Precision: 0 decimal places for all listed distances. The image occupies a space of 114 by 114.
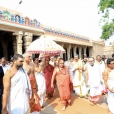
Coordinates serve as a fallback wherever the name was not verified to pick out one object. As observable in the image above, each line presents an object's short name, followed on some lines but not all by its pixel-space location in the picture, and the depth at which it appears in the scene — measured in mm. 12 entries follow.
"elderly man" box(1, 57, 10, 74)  4006
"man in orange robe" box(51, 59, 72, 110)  3017
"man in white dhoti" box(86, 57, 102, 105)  3264
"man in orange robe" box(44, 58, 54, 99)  3561
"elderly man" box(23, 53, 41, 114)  2309
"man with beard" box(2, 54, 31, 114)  1618
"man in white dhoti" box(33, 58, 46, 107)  3026
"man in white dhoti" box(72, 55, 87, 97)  3711
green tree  9963
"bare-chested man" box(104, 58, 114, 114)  2143
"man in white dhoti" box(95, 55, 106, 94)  4229
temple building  6404
